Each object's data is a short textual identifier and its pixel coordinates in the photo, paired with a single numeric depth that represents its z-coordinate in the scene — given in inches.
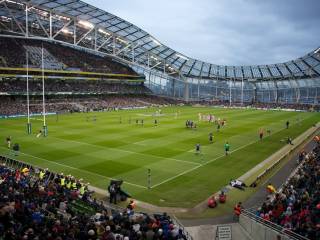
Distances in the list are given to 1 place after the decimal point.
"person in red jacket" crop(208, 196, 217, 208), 578.8
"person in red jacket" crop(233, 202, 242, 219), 511.2
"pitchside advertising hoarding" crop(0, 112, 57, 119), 1826.1
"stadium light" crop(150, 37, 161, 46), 2947.0
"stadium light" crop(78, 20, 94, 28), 2440.1
